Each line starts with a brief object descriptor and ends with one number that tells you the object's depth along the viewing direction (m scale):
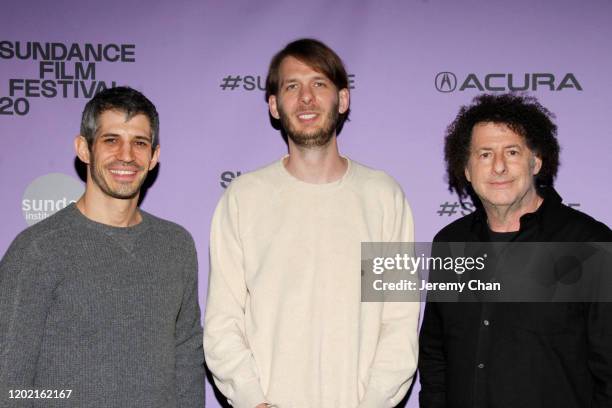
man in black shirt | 2.00
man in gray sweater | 1.83
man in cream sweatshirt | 2.06
